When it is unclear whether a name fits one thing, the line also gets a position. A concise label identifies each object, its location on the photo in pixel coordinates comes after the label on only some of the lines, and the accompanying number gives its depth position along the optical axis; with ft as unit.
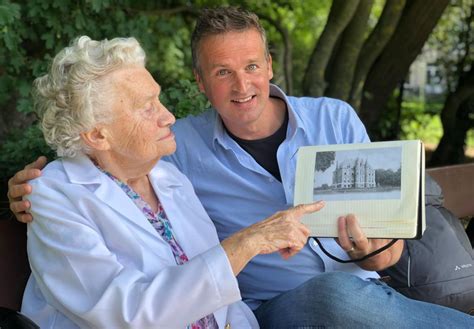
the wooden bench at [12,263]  9.25
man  9.71
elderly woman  7.14
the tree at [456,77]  25.68
